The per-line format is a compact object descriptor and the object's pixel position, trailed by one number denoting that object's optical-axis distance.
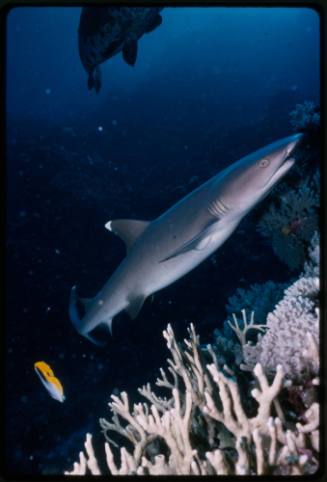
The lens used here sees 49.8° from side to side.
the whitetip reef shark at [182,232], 2.34
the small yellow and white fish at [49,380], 3.42
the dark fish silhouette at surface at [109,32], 2.21
